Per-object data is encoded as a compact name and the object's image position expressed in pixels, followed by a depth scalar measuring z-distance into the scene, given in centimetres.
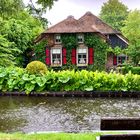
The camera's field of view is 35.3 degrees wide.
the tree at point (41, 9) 663
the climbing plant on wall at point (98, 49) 2460
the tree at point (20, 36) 2244
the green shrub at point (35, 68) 1725
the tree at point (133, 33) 2408
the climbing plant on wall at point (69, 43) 2477
